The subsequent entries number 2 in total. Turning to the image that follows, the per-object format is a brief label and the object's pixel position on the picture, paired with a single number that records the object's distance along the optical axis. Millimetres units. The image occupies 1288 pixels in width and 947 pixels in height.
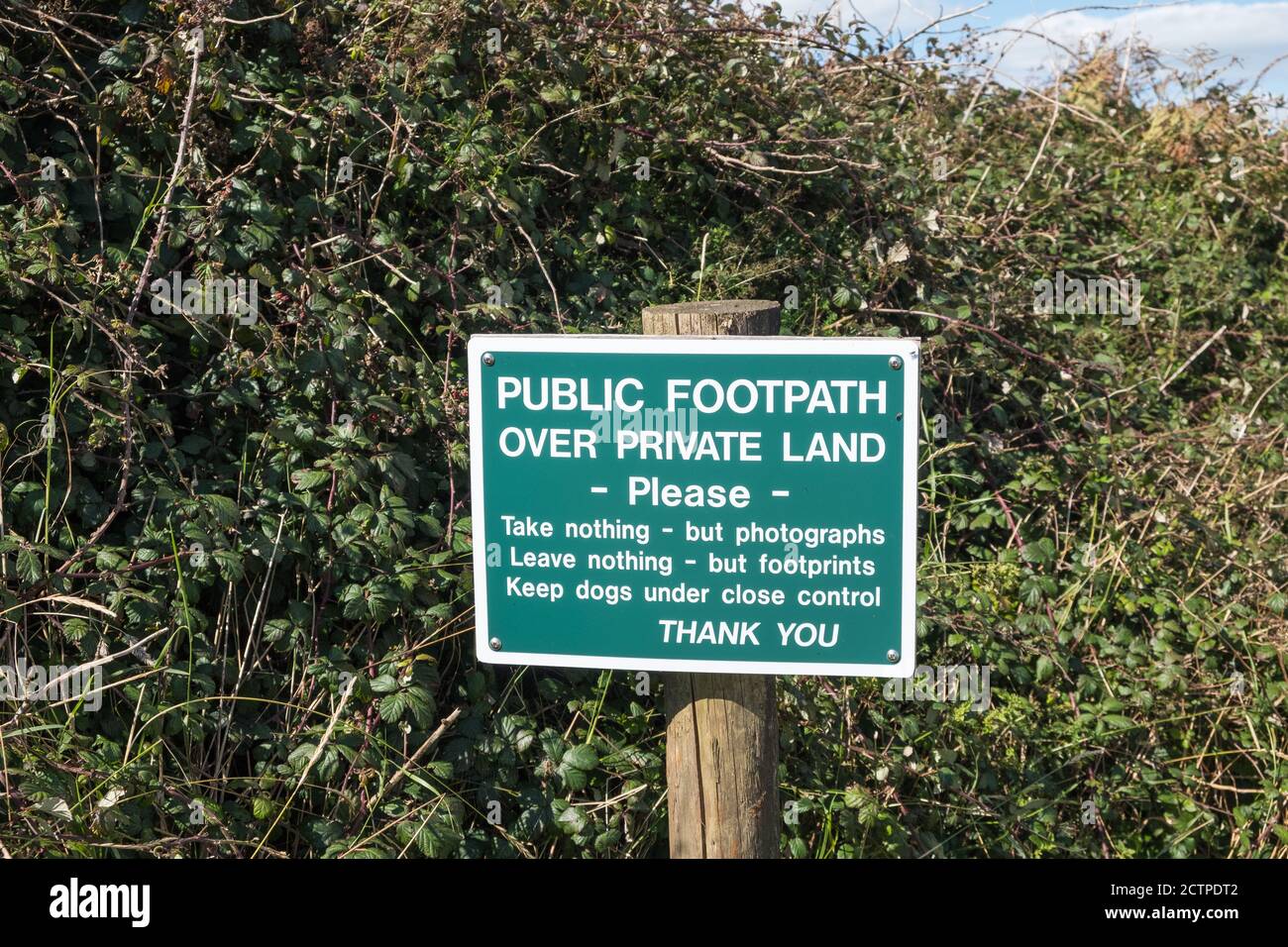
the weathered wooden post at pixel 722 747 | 2012
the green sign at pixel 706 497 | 1837
